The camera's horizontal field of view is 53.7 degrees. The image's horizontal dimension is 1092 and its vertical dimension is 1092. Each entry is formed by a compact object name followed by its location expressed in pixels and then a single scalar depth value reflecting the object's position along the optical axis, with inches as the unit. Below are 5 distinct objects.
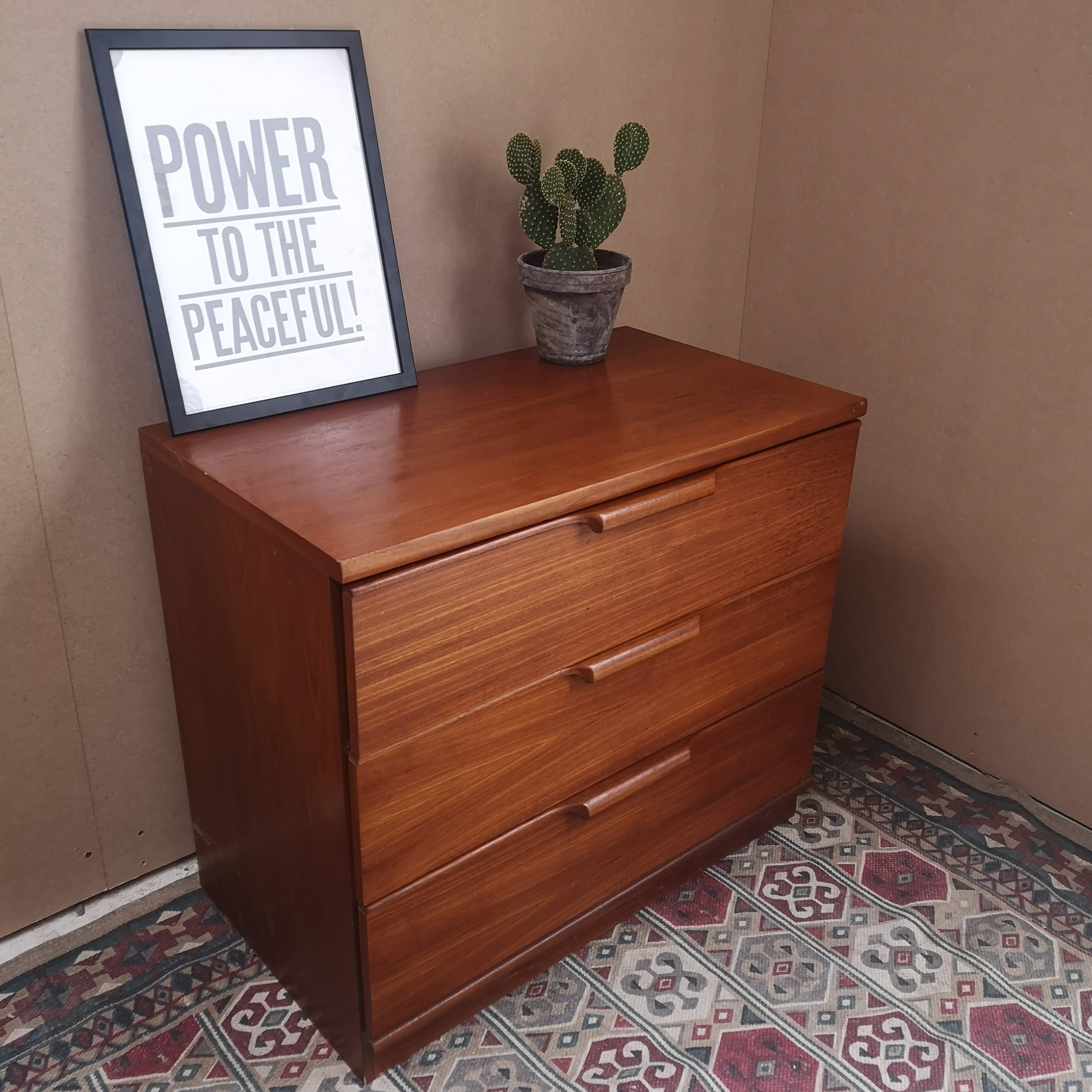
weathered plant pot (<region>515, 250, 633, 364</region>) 55.7
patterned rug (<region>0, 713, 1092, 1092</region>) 51.1
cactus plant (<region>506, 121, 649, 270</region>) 55.6
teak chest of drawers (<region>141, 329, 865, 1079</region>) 42.3
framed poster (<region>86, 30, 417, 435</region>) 46.9
